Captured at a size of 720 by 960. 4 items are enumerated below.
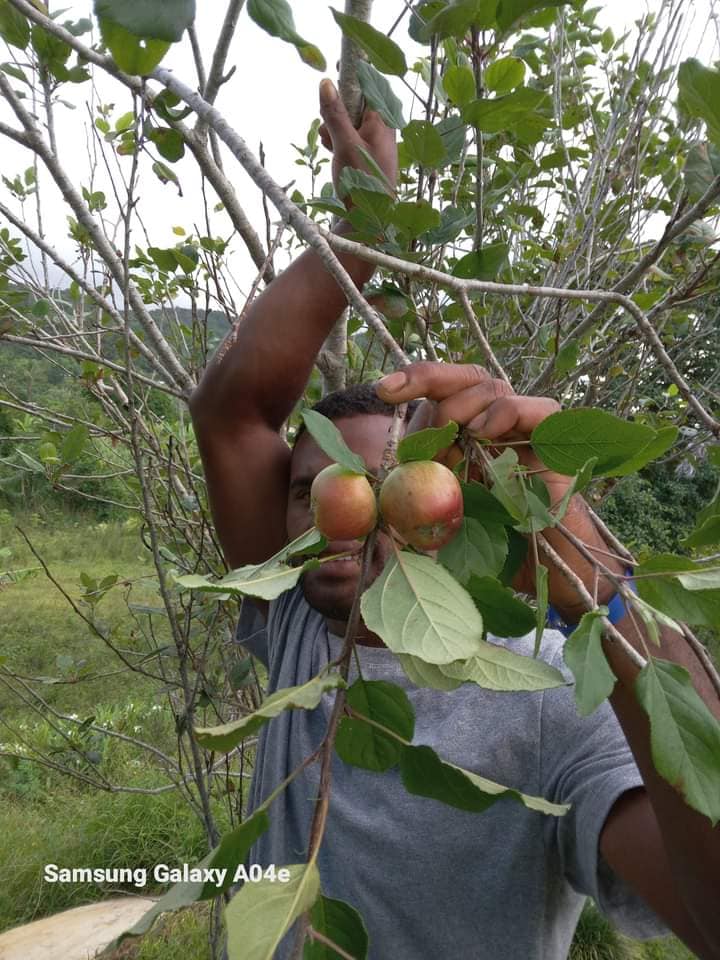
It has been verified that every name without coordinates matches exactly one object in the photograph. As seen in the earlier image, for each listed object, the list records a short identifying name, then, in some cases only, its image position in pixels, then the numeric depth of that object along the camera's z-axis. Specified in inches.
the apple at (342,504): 23.6
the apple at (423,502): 23.4
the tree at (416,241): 30.9
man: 32.8
